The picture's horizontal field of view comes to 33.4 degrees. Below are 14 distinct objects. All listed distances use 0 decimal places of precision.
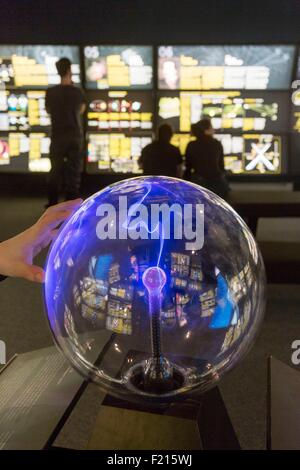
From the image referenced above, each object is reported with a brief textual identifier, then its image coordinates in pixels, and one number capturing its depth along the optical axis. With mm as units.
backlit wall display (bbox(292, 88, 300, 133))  5484
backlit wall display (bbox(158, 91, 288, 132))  5504
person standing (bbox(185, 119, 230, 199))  3943
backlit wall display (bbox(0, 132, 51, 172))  5711
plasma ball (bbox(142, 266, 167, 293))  583
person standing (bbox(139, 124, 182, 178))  4086
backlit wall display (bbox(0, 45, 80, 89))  5449
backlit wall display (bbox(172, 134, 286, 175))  5578
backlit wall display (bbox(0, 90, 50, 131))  5590
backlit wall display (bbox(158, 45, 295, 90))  5359
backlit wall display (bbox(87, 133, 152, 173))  5645
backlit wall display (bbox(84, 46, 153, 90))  5406
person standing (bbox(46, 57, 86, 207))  4469
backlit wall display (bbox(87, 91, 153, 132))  5574
